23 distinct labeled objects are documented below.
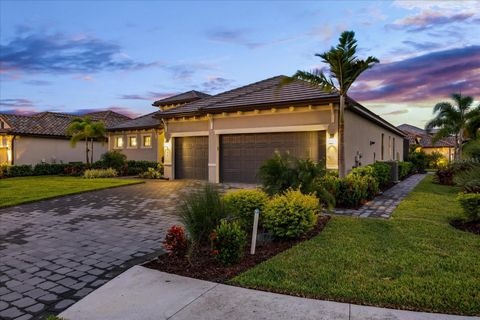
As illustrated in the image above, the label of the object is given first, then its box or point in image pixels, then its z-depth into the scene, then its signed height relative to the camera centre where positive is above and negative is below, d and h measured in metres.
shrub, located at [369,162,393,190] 12.67 -0.90
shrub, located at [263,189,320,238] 5.71 -1.17
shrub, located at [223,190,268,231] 6.11 -1.00
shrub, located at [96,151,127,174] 21.91 -0.47
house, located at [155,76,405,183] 12.88 +1.09
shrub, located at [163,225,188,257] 4.65 -1.31
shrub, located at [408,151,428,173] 26.30 -0.82
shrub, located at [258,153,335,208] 7.29 -0.52
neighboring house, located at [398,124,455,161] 41.06 +1.19
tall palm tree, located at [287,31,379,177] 10.32 +2.79
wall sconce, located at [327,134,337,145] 12.37 +0.52
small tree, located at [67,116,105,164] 22.03 +1.85
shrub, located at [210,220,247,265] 4.47 -1.30
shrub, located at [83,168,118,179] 19.89 -1.16
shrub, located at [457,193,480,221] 6.47 -1.10
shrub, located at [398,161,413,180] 18.16 -1.04
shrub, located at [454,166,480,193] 7.38 -0.69
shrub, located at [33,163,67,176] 23.53 -0.98
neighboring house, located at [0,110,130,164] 23.86 +1.17
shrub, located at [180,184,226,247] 4.98 -0.97
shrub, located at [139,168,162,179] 19.02 -1.19
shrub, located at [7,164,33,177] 22.22 -1.03
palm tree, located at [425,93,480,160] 23.62 +2.55
